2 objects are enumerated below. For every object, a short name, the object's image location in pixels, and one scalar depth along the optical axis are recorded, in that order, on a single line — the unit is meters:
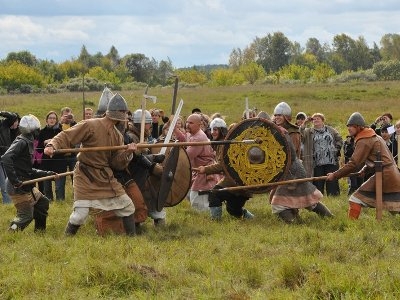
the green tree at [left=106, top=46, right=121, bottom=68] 113.31
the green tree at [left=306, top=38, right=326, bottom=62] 148.38
